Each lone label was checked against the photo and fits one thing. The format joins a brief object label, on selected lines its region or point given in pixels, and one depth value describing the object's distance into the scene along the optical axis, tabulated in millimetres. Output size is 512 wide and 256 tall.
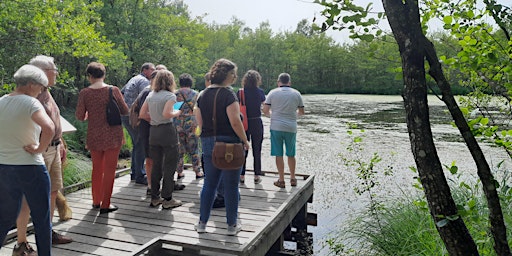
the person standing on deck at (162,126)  4293
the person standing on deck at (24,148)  2719
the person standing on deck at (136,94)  5262
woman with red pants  4133
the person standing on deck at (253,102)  5297
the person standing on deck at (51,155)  3246
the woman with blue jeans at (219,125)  3521
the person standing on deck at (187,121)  5082
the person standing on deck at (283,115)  5312
